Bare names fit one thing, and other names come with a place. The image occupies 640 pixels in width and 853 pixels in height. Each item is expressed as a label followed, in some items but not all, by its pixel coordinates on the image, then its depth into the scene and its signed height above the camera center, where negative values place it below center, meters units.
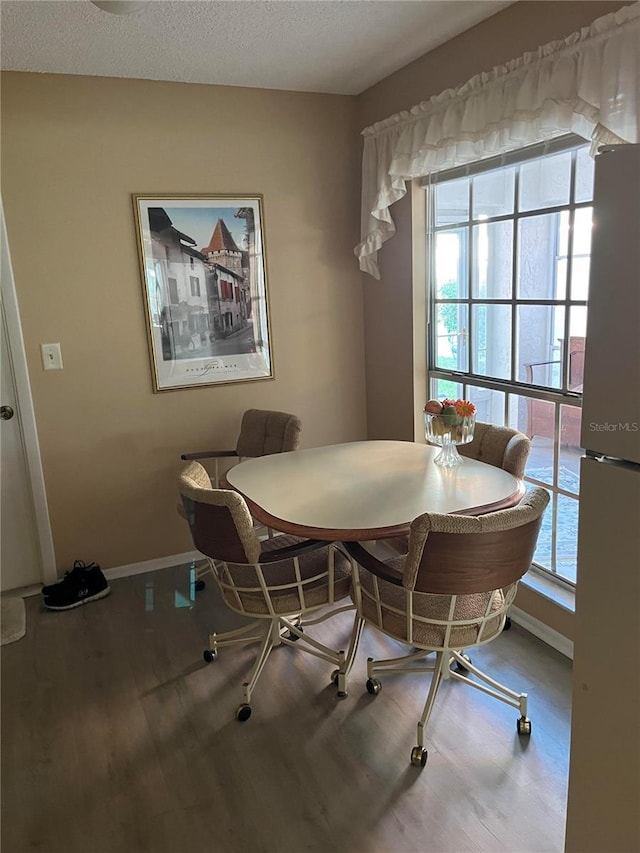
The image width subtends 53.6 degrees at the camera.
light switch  3.10 -0.23
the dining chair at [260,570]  2.11 -0.97
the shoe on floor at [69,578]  3.17 -1.34
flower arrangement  2.43 -0.48
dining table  2.05 -0.71
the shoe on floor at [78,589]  3.13 -1.39
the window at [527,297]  2.44 -0.04
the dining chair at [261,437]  3.15 -0.70
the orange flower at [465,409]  2.43 -0.45
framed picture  3.24 +0.07
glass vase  2.44 -0.55
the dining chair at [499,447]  2.48 -0.64
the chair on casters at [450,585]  1.82 -0.88
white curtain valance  1.93 +0.64
